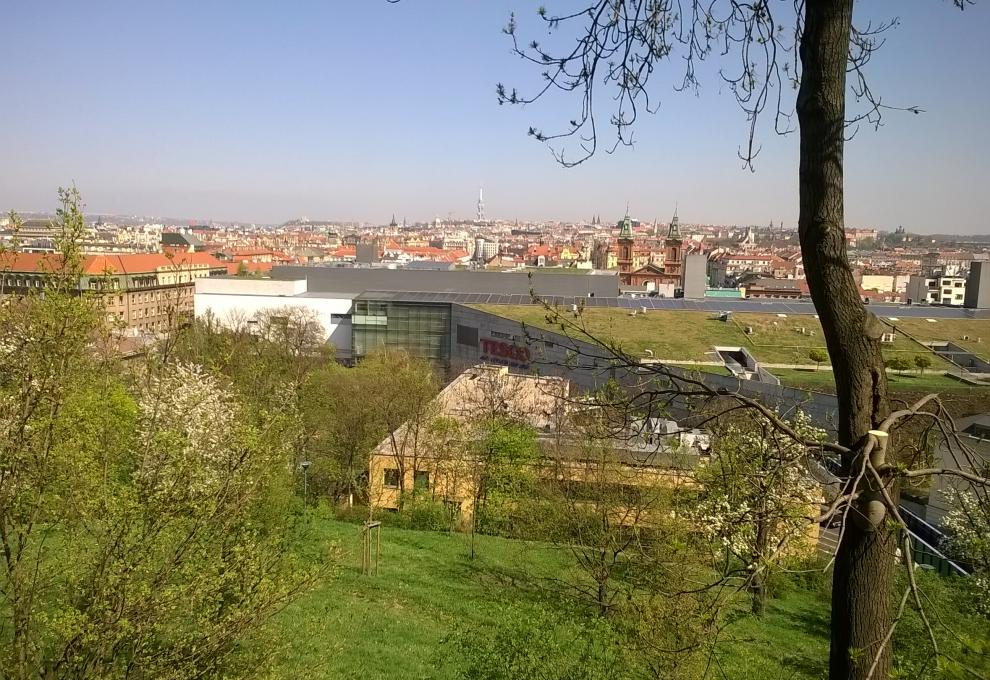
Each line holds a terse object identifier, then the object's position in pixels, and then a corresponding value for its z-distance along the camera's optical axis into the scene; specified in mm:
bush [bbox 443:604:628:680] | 6629
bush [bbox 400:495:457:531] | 15375
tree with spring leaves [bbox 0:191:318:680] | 4078
